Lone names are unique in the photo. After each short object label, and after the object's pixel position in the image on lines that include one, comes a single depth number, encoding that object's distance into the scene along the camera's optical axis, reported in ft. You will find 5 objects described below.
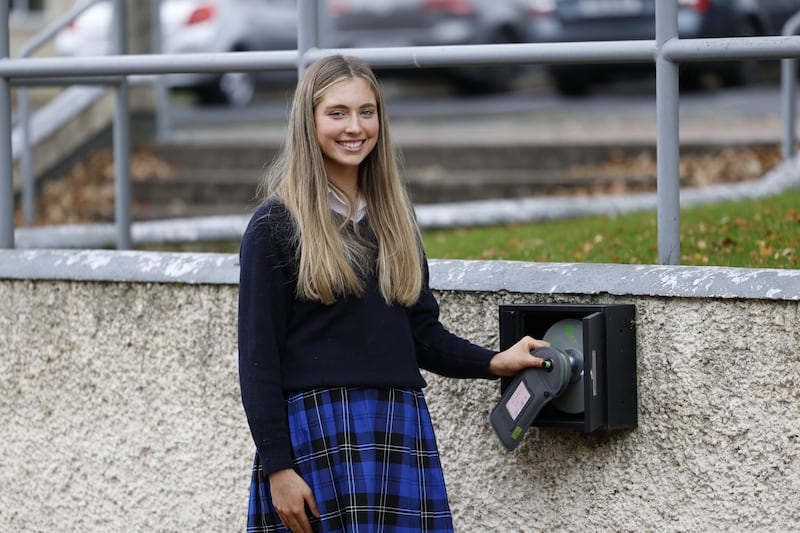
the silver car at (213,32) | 93.97
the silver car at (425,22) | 100.32
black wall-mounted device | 21.11
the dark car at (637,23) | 84.48
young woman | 19.72
